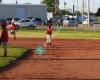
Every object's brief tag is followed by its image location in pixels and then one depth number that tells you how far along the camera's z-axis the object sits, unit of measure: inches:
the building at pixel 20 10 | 3666.3
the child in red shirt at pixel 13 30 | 1688.0
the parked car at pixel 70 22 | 3778.1
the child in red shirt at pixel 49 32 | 1365.7
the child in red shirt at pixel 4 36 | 937.6
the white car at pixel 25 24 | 2992.1
